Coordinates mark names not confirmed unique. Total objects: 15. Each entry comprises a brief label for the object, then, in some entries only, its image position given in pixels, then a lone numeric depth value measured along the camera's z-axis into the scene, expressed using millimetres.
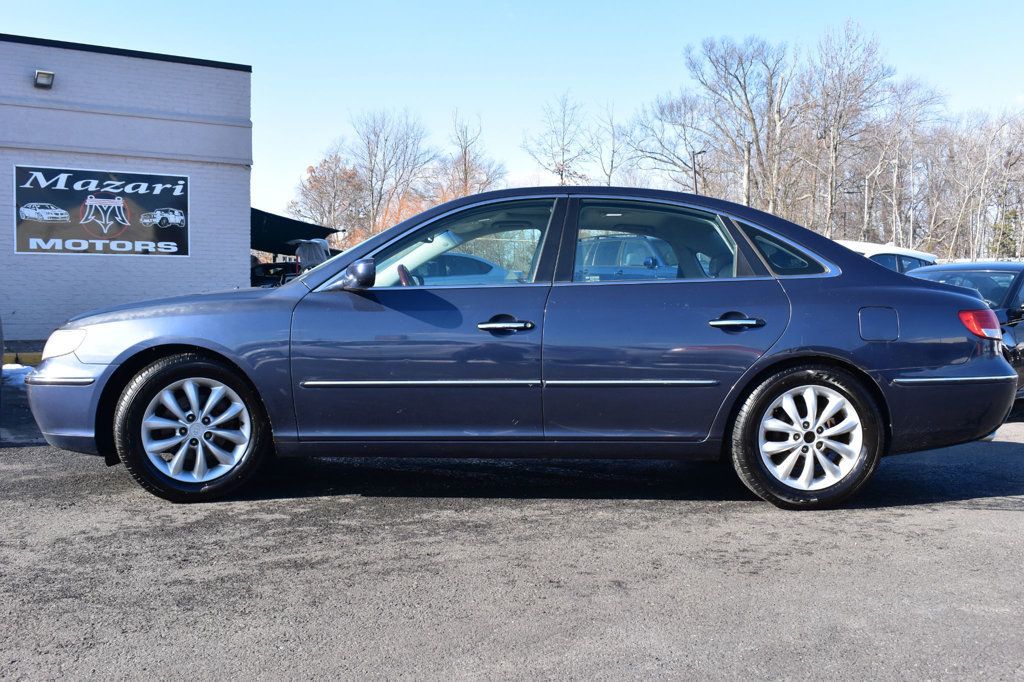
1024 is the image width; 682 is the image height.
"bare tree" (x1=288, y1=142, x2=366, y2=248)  57156
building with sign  13727
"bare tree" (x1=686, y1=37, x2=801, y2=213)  49719
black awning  23892
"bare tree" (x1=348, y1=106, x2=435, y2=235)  53281
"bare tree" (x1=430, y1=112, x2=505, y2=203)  45688
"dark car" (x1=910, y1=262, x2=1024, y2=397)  7086
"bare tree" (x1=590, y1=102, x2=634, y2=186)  42344
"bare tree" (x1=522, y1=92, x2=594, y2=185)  39531
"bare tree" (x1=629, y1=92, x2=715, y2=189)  49094
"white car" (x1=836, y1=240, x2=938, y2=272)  18312
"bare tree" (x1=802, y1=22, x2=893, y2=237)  47750
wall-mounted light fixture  13602
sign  13773
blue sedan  4363
